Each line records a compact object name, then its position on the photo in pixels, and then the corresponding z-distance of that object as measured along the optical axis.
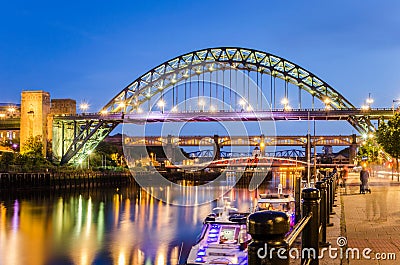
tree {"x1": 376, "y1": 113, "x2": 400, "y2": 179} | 30.69
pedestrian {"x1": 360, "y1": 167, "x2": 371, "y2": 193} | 18.62
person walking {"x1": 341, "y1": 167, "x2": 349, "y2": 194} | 23.12
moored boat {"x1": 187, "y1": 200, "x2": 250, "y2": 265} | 14.70
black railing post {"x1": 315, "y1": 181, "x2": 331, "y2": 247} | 7.06
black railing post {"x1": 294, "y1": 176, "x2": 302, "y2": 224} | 16.89
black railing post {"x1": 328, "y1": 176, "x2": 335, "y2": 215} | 11.15
